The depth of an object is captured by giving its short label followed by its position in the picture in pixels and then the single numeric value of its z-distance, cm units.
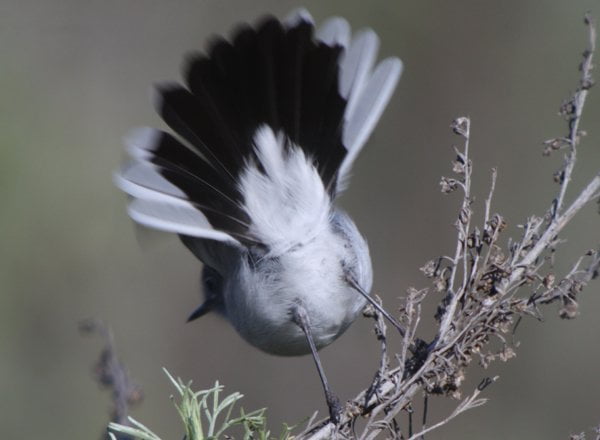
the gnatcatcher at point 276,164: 185
